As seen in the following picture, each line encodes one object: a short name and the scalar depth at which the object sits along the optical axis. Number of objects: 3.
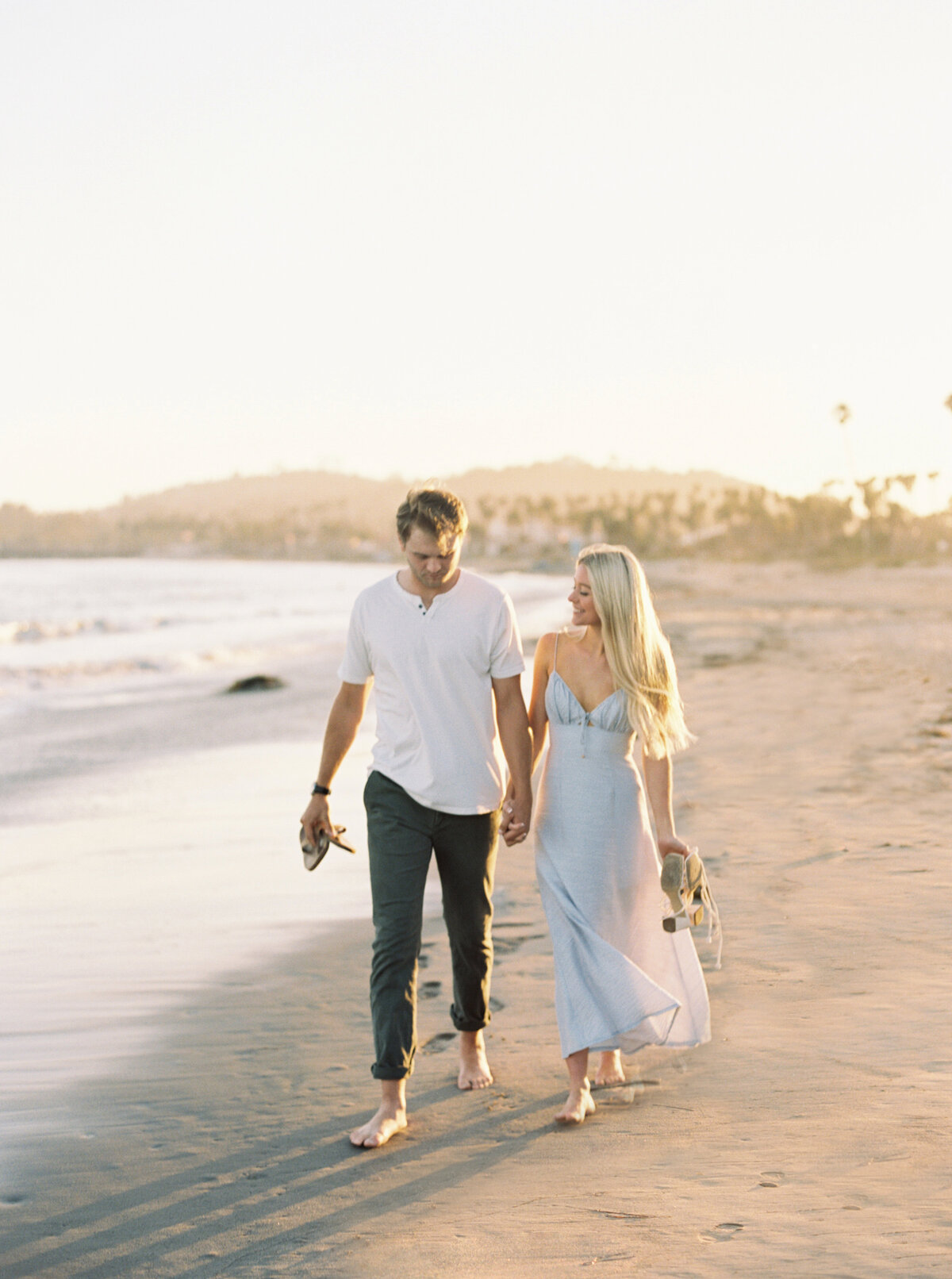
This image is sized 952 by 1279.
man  3.48
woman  3.55
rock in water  16.52
